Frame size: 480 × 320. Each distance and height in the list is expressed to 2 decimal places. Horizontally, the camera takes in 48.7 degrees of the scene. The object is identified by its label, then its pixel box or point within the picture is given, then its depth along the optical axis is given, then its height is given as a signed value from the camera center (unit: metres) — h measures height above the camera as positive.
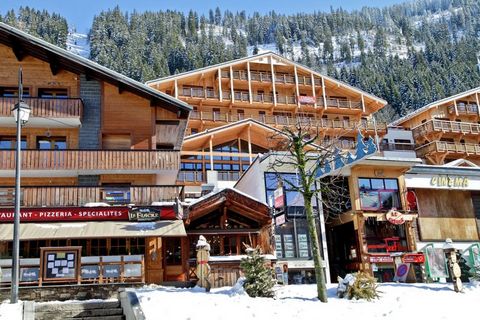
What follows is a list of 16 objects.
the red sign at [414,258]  27.20 -0.16
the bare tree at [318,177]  16.11 +3.68
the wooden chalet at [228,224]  23.02 +1.97
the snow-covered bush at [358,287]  15.73 -0.84
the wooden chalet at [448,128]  52.81 +12.47
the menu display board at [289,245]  27.11 +0.94
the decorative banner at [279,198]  20.50 +2.55
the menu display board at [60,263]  19.69 +0.65
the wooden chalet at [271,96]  51.28 +16.99
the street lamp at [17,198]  14.06 +2.41
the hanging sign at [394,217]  28.30 +2.06
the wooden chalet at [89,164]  21.84 +5.18
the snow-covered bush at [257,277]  16.03 -0.32
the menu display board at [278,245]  26.95 +0.99
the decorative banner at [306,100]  54.84 +16.51
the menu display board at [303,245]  27.31 +0.90
